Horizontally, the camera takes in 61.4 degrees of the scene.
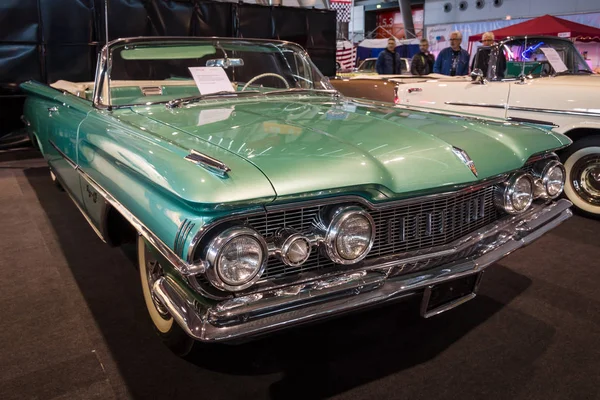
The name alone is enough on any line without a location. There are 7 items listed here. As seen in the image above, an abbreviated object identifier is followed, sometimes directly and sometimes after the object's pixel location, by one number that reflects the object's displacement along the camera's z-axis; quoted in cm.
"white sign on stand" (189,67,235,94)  284
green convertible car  153
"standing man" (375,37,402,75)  839
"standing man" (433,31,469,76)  701
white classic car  420
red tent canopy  1133
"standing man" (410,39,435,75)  789
